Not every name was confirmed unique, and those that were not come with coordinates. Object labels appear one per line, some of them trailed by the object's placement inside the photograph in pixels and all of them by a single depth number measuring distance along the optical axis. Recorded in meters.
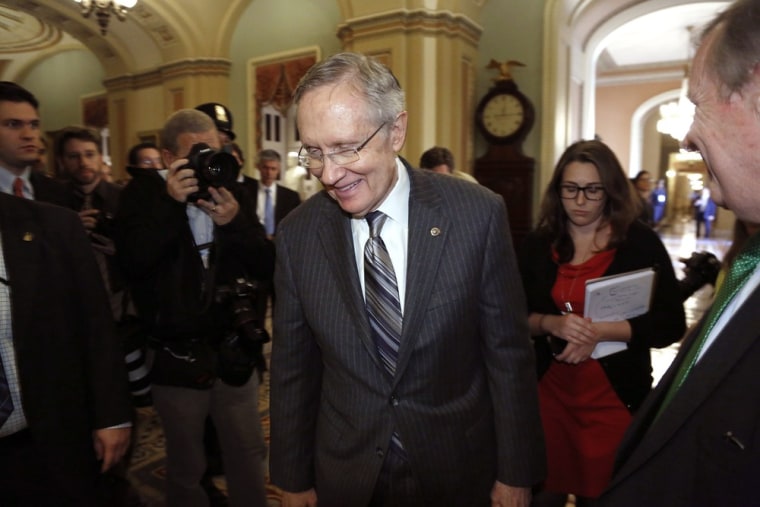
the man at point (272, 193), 4.31
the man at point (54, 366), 1.48
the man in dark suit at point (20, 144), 2.31
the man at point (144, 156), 4.10
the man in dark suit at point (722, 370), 0.74
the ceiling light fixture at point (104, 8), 6.76
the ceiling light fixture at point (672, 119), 11.87
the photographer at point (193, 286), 1.92
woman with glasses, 1.85
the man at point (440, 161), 3.75
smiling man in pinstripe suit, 1.26
